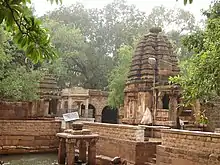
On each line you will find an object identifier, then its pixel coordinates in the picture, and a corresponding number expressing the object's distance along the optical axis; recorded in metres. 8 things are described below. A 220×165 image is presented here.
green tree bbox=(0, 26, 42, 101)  20.62
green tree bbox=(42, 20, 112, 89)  34.50
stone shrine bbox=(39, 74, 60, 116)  25.82
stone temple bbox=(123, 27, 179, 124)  20.72
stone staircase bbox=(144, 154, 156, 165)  13.21
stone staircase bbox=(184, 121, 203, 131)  18.20
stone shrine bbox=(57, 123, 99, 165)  13.43
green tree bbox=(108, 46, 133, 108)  26.41
